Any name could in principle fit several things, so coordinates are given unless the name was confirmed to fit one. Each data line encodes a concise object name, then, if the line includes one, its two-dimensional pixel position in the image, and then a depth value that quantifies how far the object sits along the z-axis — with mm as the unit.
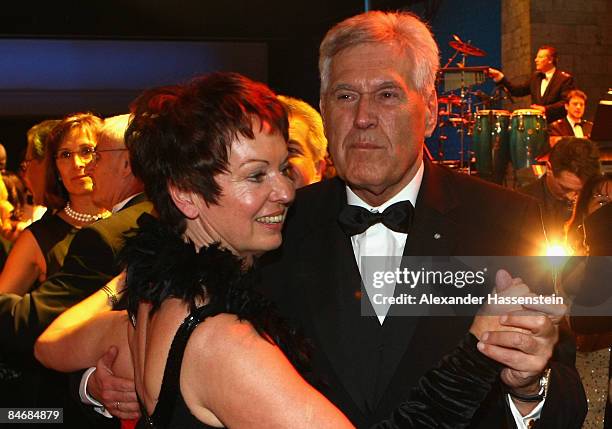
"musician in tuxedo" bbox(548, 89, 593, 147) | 10250
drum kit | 10312
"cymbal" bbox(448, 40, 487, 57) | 11914
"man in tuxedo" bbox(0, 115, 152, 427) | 2799
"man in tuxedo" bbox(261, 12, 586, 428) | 2299
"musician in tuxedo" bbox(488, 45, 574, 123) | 10641
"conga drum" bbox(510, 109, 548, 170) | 10211
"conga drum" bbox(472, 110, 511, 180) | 10844
